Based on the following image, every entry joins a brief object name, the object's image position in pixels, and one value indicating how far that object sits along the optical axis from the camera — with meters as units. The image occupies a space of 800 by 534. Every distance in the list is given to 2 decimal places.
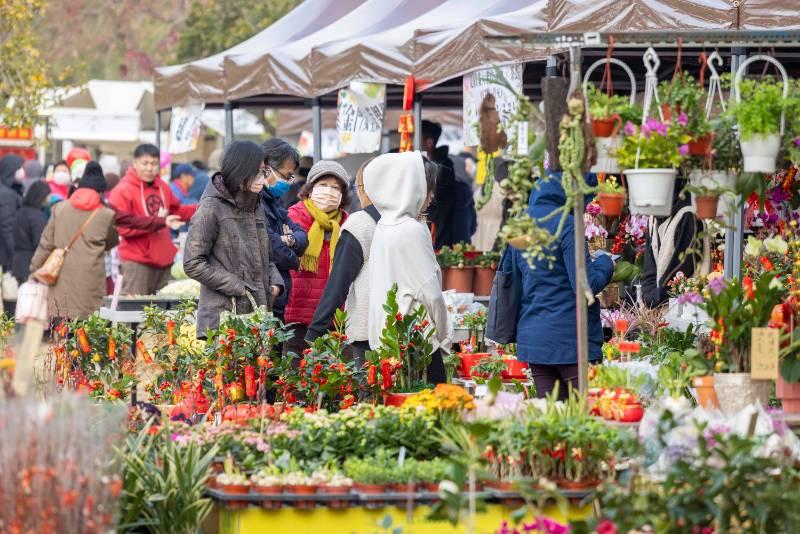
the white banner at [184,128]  22.21
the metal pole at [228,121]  21.65
